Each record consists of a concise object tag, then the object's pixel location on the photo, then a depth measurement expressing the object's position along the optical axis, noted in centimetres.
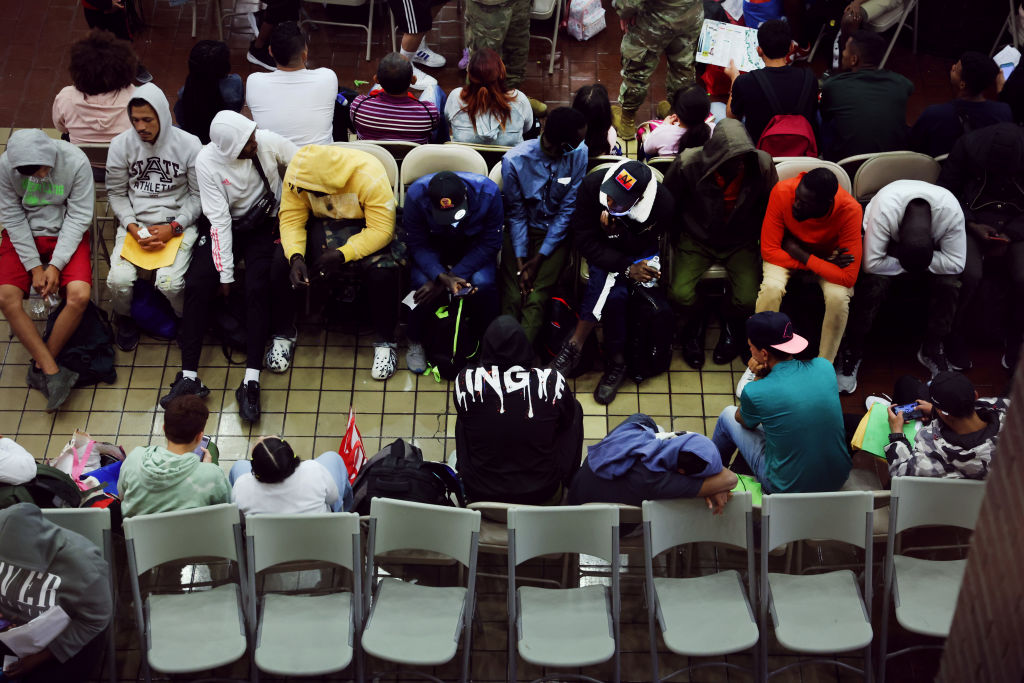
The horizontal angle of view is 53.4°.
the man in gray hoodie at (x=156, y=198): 540
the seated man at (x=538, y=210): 521
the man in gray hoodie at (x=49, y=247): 531
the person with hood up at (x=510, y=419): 425
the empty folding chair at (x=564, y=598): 402
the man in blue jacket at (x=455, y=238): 505
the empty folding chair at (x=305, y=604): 399
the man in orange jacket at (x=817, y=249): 511
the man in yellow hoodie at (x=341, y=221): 525
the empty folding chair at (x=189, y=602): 399
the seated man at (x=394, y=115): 574
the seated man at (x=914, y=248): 509
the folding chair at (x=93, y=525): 414
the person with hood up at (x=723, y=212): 510
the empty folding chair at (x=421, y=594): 401
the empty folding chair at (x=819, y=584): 407
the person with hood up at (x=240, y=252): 539
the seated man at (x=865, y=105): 571
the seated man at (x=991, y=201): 516
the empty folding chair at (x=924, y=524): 418
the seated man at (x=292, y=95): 571
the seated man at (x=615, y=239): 506
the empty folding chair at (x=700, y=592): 400
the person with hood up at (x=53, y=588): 371
